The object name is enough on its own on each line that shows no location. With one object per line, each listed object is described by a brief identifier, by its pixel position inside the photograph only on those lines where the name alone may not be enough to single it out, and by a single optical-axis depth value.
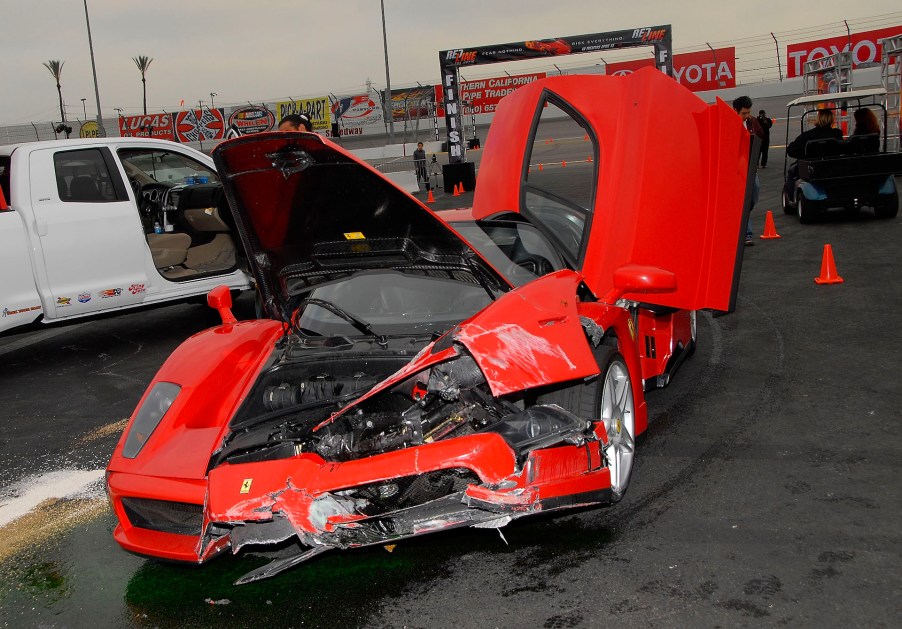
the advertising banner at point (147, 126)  45.31
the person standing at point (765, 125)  19.33
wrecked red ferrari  3.28
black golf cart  11.91
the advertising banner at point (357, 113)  44.06
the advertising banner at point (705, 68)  39.31
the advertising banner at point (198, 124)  42.38
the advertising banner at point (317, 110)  40.88
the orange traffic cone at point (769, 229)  11.69
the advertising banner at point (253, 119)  40.40
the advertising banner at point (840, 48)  36.22
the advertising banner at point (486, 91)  40.53
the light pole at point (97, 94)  35.00
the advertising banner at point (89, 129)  43.06
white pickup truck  7.37
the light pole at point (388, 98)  31.61
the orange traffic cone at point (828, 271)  8.66
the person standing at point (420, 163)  23.92
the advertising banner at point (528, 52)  21.58
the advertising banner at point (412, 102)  36.68
